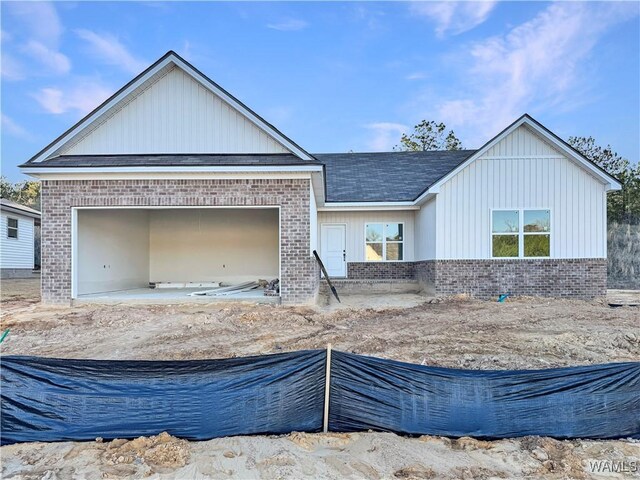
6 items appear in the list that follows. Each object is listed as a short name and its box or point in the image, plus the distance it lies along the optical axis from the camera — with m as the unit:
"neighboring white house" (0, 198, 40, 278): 21.39
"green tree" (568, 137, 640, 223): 25.73
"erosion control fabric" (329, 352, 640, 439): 4.04
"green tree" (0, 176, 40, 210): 52.78
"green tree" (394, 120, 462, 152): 38.38
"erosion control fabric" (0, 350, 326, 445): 3.85
